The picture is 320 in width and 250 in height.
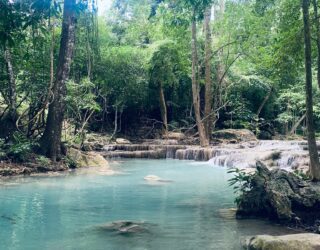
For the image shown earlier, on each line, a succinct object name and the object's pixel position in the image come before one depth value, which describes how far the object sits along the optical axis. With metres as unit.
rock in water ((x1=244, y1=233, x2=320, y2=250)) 3.46
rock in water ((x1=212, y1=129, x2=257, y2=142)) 16.27
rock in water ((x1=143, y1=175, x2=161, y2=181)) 8.37
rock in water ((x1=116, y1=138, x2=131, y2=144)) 14.92
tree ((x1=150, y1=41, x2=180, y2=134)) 15.88
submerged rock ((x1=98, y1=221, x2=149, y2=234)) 4.35
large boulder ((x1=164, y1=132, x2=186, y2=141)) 16.17
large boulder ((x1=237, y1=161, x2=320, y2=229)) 4.77
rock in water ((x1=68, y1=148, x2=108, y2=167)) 10.07
